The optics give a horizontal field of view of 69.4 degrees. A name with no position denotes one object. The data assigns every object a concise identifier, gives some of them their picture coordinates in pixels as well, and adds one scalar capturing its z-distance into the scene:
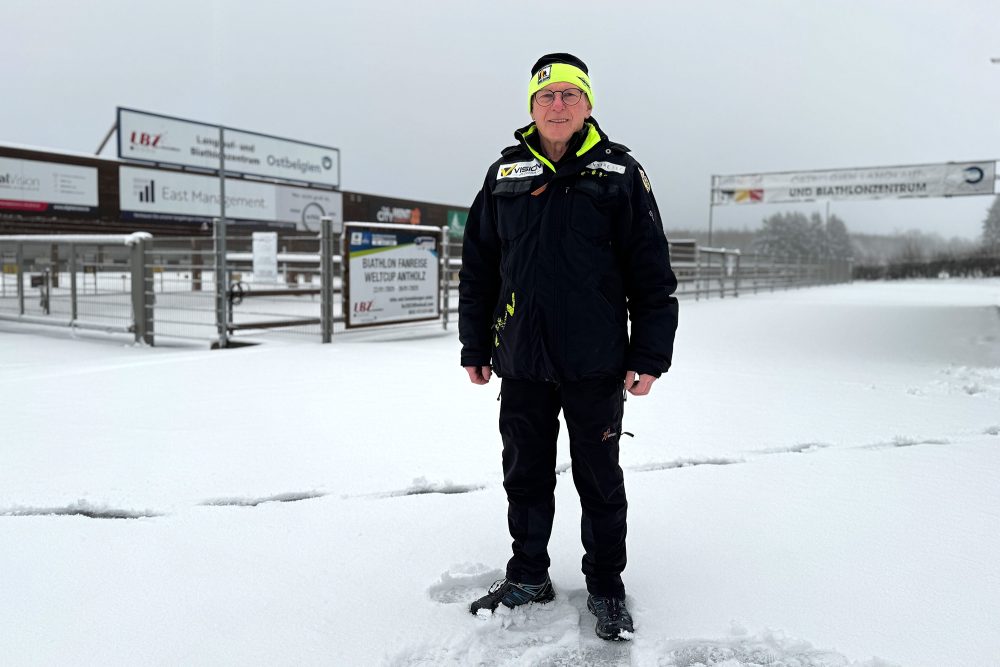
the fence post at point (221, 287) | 7.77
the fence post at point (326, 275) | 7.95
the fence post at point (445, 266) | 9.71
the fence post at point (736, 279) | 20.20
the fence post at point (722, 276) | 19.12
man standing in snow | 1.98
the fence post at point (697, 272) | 17.11
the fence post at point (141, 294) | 7.87
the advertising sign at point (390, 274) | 8.29
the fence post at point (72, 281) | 8.62
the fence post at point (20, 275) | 9.63
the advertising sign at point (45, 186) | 18.39
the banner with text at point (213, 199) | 21.86
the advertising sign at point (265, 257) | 9.20
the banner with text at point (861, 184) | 25.28
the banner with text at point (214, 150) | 22.84
